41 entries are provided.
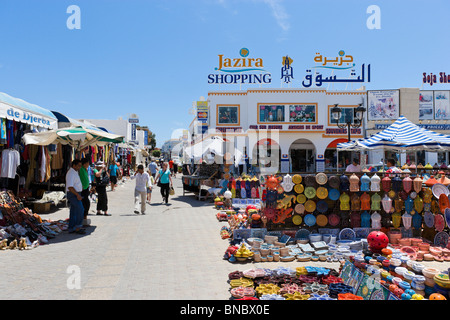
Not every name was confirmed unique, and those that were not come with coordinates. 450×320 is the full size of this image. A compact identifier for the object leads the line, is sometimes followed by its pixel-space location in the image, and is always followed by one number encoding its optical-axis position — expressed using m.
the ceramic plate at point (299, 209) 6.52
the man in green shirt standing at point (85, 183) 7.71
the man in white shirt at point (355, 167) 9.97
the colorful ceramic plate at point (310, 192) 6.52
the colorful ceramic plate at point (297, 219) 6.59
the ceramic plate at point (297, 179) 6.53
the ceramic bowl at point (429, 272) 3.64
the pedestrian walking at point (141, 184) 10.12
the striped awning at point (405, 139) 8.74
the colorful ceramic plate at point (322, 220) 6.55
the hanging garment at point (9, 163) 8.01
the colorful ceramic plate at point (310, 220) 6.52
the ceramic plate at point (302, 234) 6.44
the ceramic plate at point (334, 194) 6.54
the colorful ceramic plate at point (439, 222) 6.05
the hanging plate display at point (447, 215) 5.84
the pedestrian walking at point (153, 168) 19.09
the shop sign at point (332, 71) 27.02
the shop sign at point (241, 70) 27.34
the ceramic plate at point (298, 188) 6.53
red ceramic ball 4.73
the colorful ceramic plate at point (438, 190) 6.18
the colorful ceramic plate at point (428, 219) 6.33
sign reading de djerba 7.74
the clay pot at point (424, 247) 5.73
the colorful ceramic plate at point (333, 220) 6.57
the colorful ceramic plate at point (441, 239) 6.03
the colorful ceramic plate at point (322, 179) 6.52
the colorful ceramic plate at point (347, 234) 6.41
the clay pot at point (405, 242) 6.11
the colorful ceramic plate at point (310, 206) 6.53
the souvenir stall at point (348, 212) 6.14
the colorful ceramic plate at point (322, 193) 6.51
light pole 13.07
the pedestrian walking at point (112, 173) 17.04
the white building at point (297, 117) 26.50
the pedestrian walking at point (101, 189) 9.41
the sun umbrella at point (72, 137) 7.57
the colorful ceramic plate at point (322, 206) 6.55
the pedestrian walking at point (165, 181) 12.43
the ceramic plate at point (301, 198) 6.54
